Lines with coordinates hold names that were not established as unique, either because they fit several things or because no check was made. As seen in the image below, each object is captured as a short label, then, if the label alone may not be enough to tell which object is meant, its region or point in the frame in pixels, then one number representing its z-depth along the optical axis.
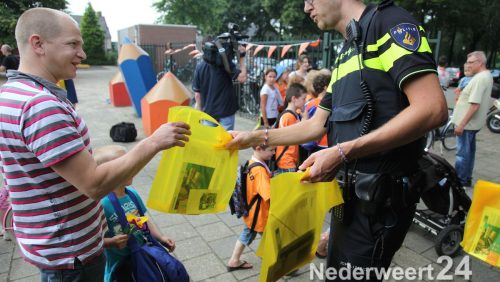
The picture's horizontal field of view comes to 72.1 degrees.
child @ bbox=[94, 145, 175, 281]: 1.84
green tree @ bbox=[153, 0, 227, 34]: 31.44
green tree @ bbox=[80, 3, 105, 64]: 37.91
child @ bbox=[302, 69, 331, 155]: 3.96
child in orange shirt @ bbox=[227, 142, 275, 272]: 2.68
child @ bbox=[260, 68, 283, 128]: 5.88
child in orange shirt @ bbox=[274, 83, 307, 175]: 3.90
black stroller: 3.18
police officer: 1.39
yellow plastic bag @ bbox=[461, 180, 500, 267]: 2.35
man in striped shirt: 1.26
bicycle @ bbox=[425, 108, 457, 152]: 6.61
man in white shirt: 4.83
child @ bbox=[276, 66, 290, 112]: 7.08
